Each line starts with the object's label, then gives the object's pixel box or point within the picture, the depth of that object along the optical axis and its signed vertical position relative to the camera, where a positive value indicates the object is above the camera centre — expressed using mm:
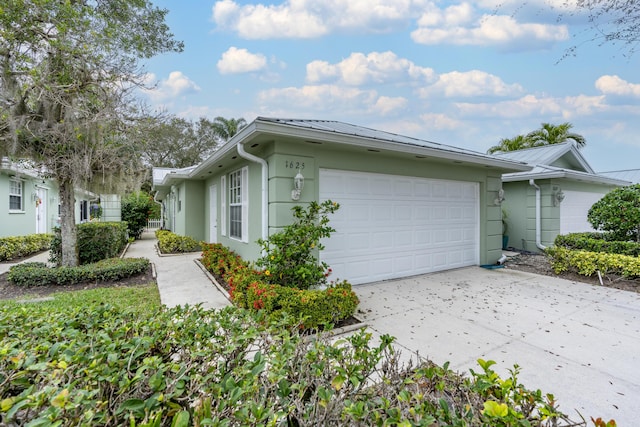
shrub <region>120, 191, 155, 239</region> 15469 -124
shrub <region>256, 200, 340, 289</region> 4437 -696
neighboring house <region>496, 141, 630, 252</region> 9663 +508
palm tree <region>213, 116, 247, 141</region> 27875 +8156
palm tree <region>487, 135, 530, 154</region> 17703 +4091
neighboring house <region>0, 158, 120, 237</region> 10242 +318
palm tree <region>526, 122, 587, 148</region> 16625 +4309
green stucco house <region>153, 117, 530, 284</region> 4945 +351
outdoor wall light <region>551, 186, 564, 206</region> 9625 +479
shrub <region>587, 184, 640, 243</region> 7062 -82
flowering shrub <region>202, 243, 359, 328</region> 3836 -1177
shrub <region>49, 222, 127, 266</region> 7469 -835
